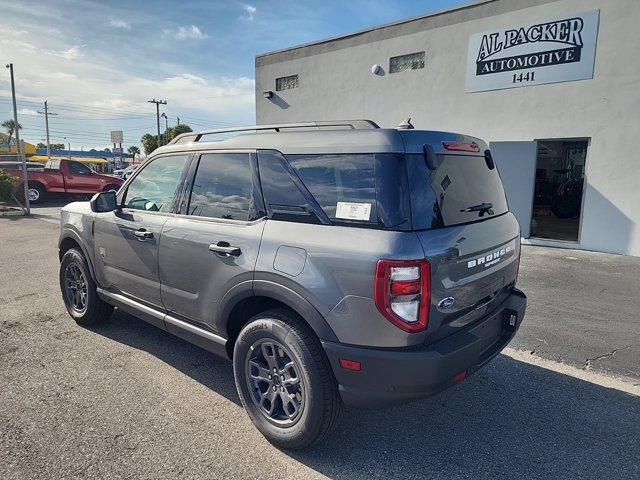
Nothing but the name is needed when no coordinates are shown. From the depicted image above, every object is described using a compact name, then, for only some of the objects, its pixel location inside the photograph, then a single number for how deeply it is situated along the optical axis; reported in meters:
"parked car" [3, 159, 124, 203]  17.16
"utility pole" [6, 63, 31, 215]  13.81
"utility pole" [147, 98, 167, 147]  54.78
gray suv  2.21
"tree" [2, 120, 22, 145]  77.99
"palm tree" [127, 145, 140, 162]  85.71
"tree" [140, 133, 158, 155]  56.85
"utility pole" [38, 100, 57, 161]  57.66
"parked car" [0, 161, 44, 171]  15.04
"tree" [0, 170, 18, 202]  13.97
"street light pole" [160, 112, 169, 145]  56.59
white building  8.40
